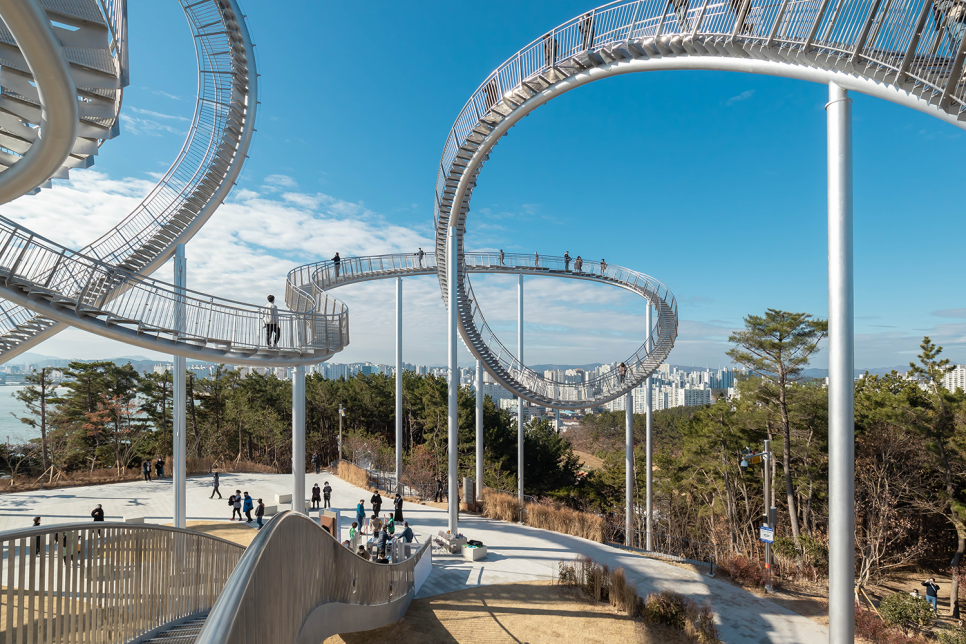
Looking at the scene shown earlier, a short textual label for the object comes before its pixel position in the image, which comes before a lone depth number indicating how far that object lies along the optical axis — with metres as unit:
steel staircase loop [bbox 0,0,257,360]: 10.46
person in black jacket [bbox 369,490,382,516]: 14.80
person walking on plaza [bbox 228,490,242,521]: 15.37
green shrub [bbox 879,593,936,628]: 10.15
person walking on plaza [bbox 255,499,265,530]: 14.51
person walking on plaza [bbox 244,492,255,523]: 14.96
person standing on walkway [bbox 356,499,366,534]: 13.86
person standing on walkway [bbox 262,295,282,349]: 9.48
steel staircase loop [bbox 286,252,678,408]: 15.38
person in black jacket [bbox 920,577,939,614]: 12.63
